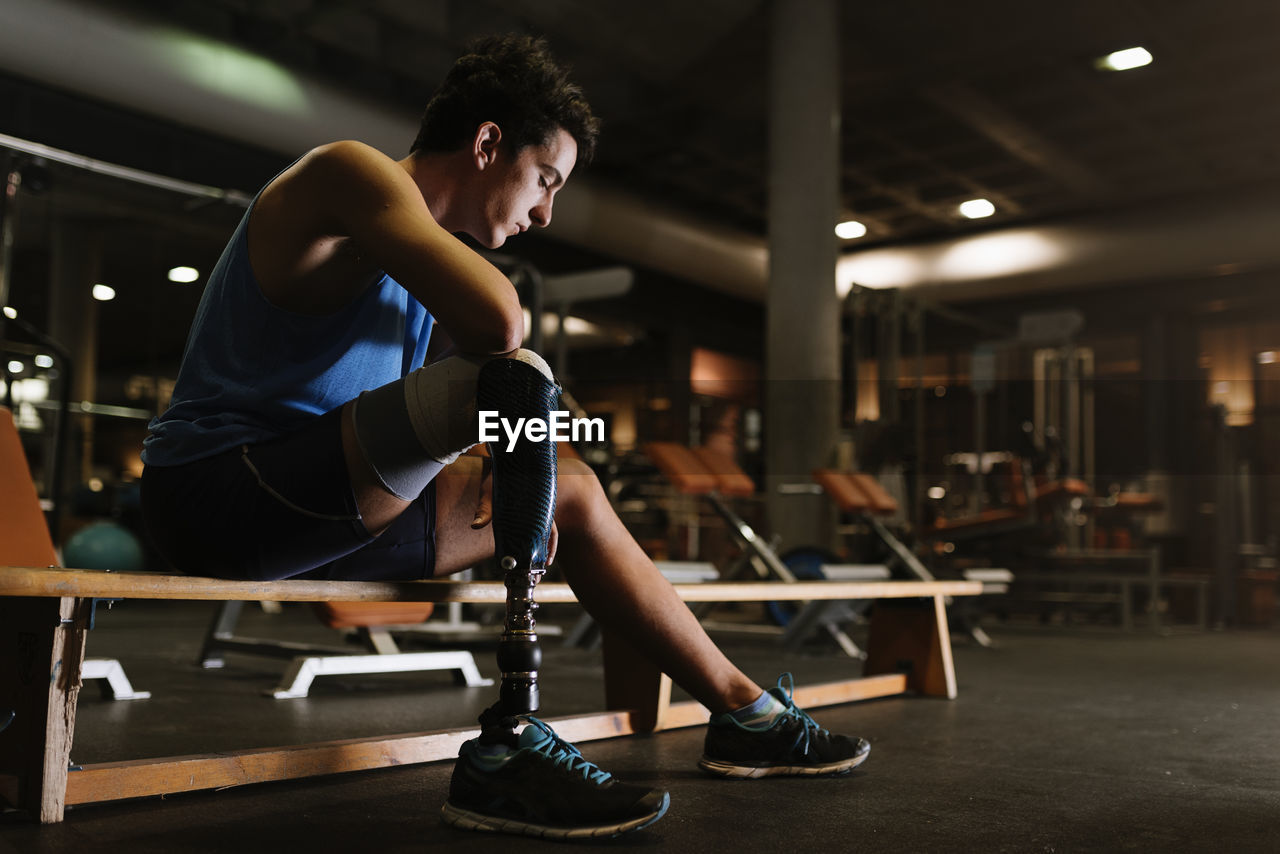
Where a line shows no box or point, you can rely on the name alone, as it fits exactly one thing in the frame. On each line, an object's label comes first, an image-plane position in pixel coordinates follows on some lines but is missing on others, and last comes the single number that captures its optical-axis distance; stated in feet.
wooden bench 3.65
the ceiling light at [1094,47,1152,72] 20.88
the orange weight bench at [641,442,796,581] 14.19
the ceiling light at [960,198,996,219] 30.17
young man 3.64
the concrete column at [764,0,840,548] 19.49
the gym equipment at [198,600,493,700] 8.16
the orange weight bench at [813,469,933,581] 14.26
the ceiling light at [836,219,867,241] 31.83
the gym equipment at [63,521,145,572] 16.56
